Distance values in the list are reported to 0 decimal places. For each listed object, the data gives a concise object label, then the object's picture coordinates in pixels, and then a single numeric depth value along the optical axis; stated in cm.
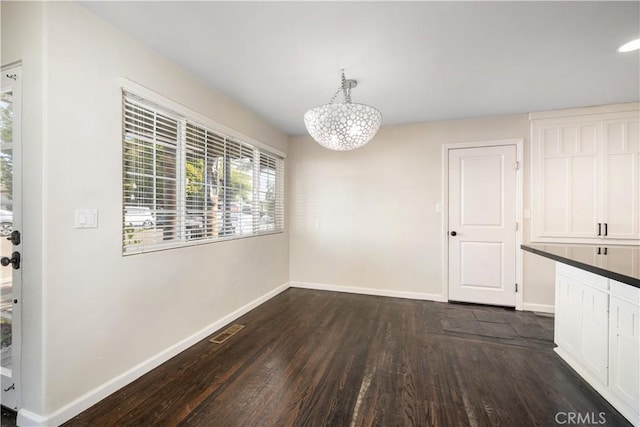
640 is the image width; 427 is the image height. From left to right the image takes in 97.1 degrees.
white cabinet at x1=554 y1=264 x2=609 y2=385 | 183
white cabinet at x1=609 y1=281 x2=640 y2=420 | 155
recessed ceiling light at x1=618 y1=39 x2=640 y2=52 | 199
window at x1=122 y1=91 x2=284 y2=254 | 204
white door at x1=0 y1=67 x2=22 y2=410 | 160
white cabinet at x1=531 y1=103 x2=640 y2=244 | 312
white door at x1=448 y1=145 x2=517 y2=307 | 354
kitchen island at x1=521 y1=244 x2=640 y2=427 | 157
